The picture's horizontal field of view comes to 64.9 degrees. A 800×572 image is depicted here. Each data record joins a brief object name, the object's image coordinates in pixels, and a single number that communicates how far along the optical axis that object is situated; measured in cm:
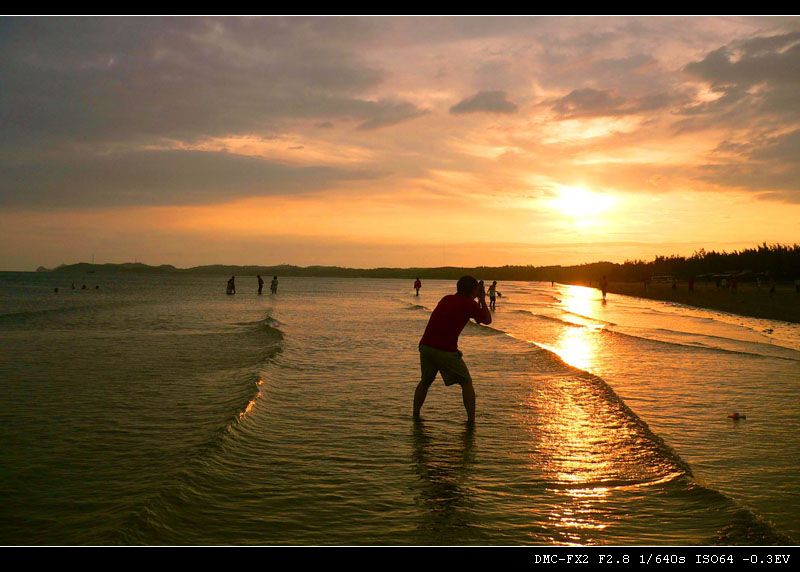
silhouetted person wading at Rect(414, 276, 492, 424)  879
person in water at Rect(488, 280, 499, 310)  4151
